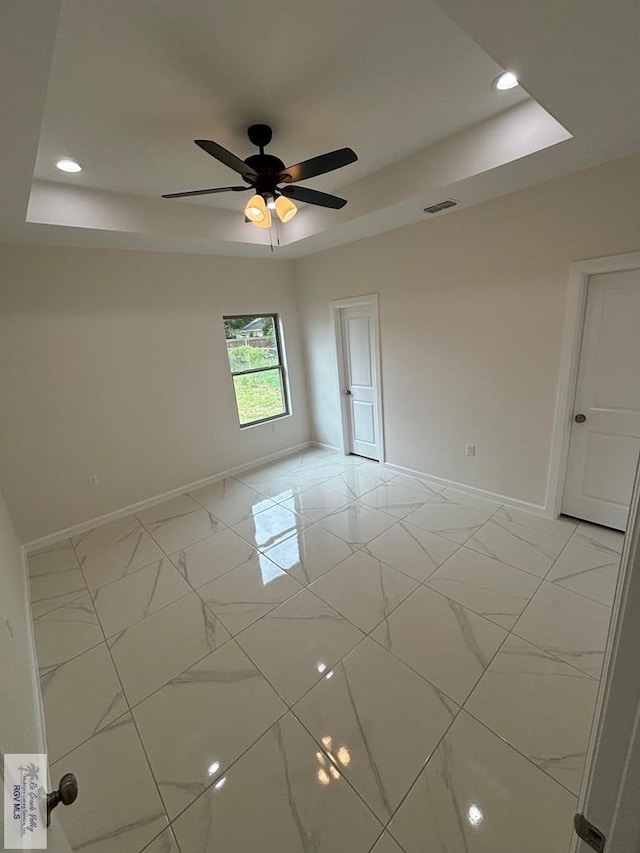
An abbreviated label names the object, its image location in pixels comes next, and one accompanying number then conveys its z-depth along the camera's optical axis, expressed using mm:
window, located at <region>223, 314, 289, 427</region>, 4410
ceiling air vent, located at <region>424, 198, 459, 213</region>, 2816
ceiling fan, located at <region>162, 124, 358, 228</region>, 1852
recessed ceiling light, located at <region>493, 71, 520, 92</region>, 1812
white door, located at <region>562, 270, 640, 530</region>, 2455
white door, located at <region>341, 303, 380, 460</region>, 4172
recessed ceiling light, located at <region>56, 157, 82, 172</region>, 2303
